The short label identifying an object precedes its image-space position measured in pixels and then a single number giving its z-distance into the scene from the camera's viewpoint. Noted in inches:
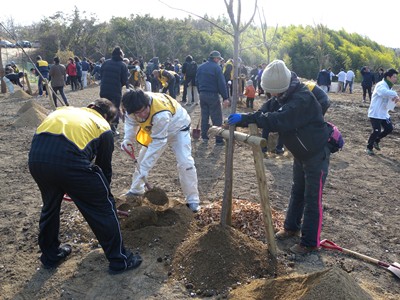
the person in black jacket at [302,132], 139.4
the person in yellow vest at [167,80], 544.6
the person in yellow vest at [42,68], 660.1
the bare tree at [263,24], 310.6
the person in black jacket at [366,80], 719.1
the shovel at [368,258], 147.1
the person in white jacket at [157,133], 167.8
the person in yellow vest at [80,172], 124.4
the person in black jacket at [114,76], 331.9
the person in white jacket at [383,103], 309.0
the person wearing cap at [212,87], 327.0
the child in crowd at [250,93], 544.1
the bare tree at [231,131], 131.0
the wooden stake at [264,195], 136.9
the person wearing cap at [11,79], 722.1
